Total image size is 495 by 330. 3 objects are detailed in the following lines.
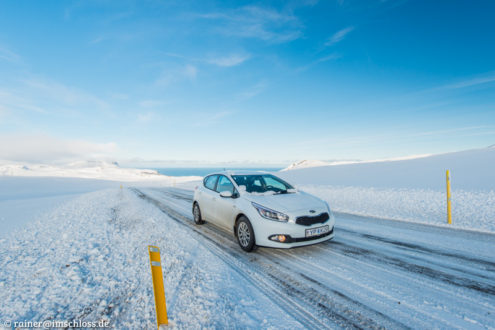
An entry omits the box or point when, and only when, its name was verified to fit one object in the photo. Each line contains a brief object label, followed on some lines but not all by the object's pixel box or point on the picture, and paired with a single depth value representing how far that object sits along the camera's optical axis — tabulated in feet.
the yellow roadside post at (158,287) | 7.22
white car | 13.82
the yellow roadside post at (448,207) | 21.38
